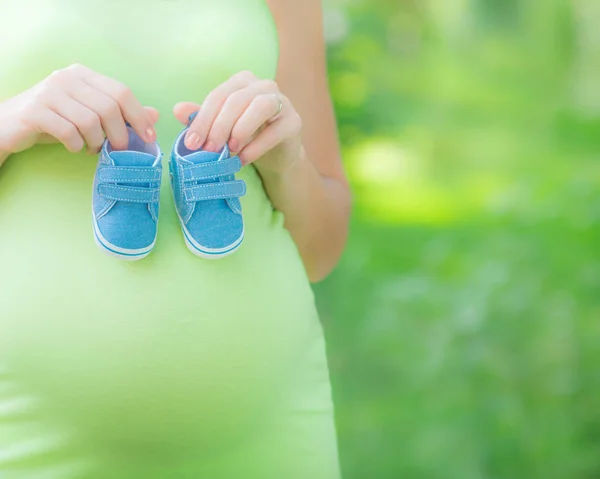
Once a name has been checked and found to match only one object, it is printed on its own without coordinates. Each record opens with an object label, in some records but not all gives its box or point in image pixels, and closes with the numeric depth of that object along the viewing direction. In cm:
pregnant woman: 178
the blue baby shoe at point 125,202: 176
